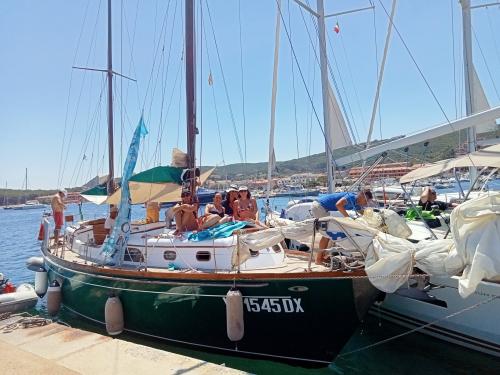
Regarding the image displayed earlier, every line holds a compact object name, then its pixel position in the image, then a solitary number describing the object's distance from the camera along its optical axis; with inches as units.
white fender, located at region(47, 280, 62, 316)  378.9
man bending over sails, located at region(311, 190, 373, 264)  308.2
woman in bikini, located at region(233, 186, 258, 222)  345.1
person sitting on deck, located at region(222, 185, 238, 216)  361.7
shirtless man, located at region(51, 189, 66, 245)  464.8
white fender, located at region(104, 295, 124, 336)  293.7
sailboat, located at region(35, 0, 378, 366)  232.4
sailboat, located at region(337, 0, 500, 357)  259.3
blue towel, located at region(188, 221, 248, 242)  287.9
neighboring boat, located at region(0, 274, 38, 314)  403.2
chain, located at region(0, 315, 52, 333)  248.1
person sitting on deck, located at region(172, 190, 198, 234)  315.6
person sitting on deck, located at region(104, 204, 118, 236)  373.4
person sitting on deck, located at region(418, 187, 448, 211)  394.9
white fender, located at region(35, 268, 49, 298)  454.6
